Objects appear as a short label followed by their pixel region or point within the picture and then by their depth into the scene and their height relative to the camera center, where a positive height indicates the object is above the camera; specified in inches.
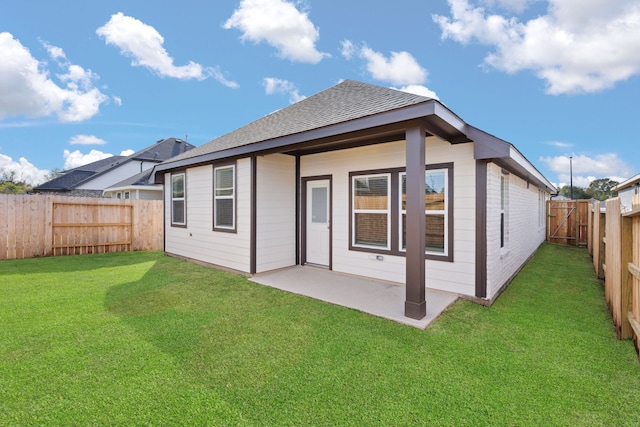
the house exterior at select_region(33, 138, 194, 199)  775.1 +119.3
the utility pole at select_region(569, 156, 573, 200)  1172.1 +178.9
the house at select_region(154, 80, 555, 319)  157.4 +12.4
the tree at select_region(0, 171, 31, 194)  1019.7 +115.0
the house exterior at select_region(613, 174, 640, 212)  348.5 +37.1
